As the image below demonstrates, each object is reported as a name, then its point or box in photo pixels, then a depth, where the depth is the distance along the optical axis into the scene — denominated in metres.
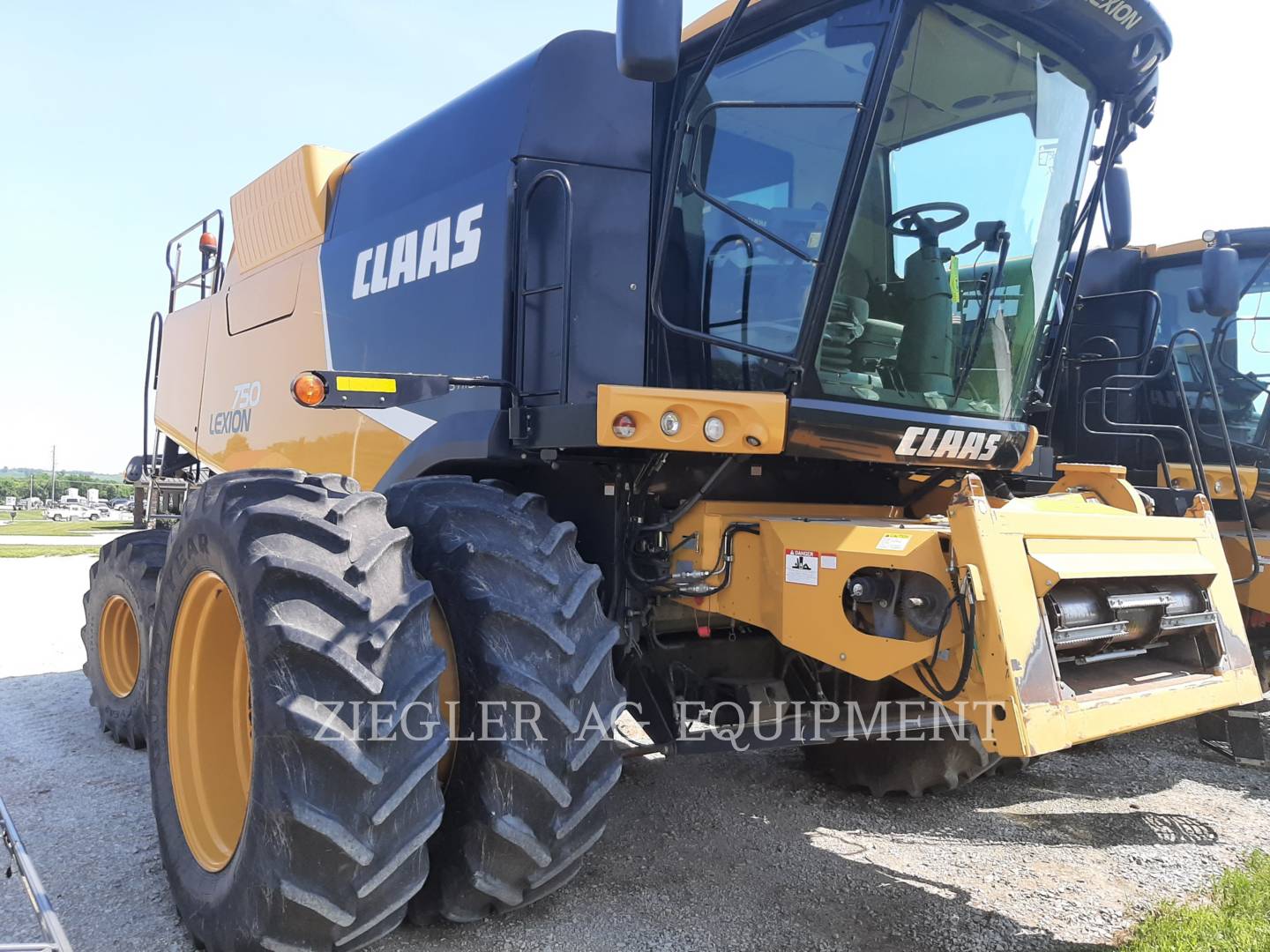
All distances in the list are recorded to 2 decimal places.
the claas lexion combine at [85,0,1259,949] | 2.48
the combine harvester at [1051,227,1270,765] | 5.70
